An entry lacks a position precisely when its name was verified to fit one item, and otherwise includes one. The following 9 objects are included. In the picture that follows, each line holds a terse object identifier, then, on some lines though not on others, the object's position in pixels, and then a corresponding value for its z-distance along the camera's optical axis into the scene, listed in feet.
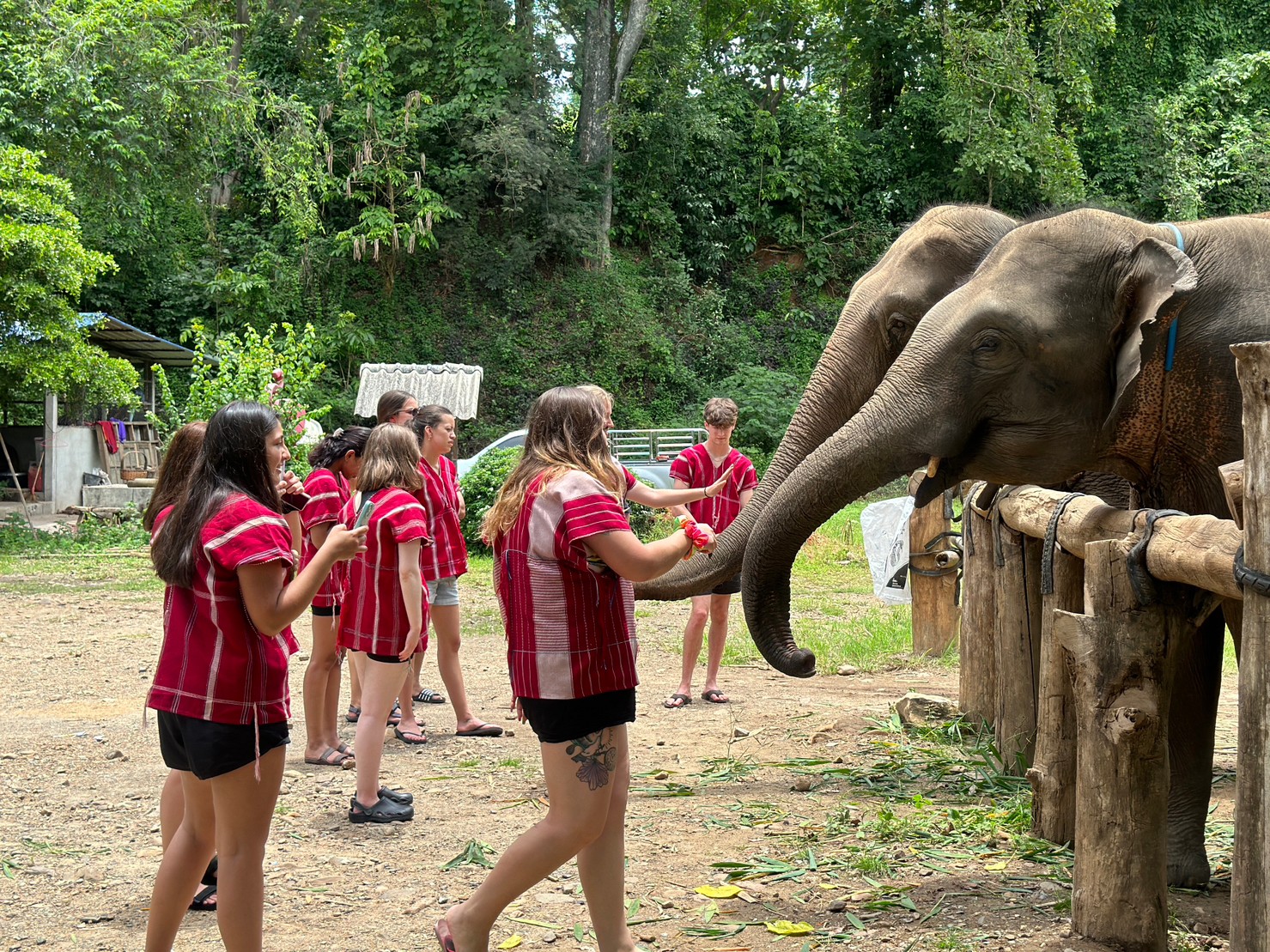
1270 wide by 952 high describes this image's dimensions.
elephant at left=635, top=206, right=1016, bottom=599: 17.07
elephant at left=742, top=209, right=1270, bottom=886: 13.21
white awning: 73.97
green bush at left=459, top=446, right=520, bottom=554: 48.32
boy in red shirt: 24.89
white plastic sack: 30.01
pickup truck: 75.10
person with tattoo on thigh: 10.98
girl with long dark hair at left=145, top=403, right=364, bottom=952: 10.34
